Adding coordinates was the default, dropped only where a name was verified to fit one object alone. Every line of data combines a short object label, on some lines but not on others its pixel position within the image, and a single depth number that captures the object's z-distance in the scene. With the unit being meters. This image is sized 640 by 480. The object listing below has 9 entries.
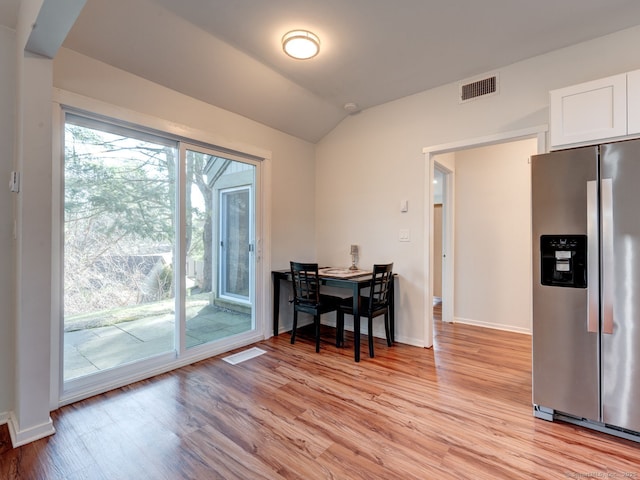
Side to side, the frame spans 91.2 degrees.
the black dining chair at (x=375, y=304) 3.12
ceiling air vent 2.94
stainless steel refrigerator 1.78
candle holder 3.87
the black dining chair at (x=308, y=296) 3.27
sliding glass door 2.37
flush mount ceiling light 2.42
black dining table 3.08
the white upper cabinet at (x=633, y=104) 1.86
